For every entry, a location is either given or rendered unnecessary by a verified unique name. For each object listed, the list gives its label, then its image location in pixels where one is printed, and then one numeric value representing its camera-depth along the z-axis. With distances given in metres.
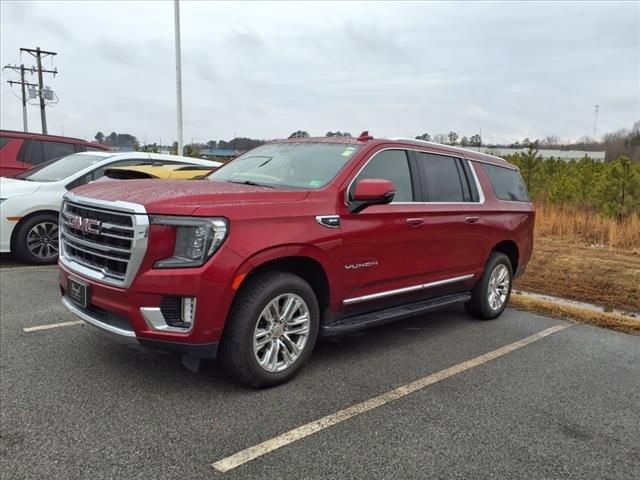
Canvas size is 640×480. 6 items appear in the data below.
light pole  17.22
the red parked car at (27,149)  10.26
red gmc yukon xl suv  3.39
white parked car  7.57
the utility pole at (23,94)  45.56
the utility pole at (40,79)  41.62
